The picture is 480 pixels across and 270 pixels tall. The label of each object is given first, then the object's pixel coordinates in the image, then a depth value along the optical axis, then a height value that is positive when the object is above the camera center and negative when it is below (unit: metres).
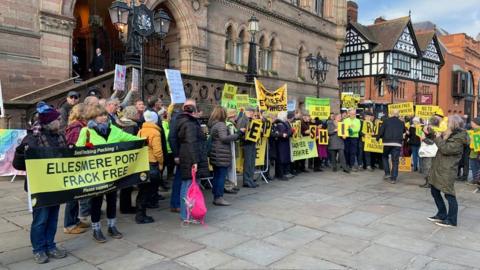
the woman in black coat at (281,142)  10.70 -0.60
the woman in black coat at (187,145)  6.42 -0.42
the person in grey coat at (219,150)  7.64 -0.60
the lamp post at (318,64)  21.11 +3.11
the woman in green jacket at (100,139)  5.29 -0.29
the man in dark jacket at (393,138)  10.98 -0.45
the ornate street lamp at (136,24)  10.59 +2.64
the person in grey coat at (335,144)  12.83 -0.75
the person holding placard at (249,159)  9.69 -0.97
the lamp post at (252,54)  16.27 +2.76
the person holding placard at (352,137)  12.83 -0.52
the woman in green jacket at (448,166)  6.63 -0.74
